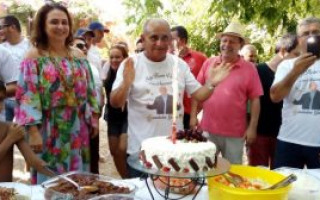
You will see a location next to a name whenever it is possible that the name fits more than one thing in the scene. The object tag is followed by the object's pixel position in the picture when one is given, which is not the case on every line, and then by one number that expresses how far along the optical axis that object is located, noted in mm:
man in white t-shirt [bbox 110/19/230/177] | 2674
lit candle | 1876
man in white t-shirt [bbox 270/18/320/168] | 2875
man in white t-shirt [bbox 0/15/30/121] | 4699
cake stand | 1690
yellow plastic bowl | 1723
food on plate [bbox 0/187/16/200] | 1804
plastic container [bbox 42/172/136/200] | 1738
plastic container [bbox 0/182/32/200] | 1846
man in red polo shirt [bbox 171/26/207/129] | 4598
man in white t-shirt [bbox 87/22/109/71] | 4924
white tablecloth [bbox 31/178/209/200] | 1995
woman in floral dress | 2537
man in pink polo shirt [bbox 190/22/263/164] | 3432
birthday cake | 1764
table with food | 1749
